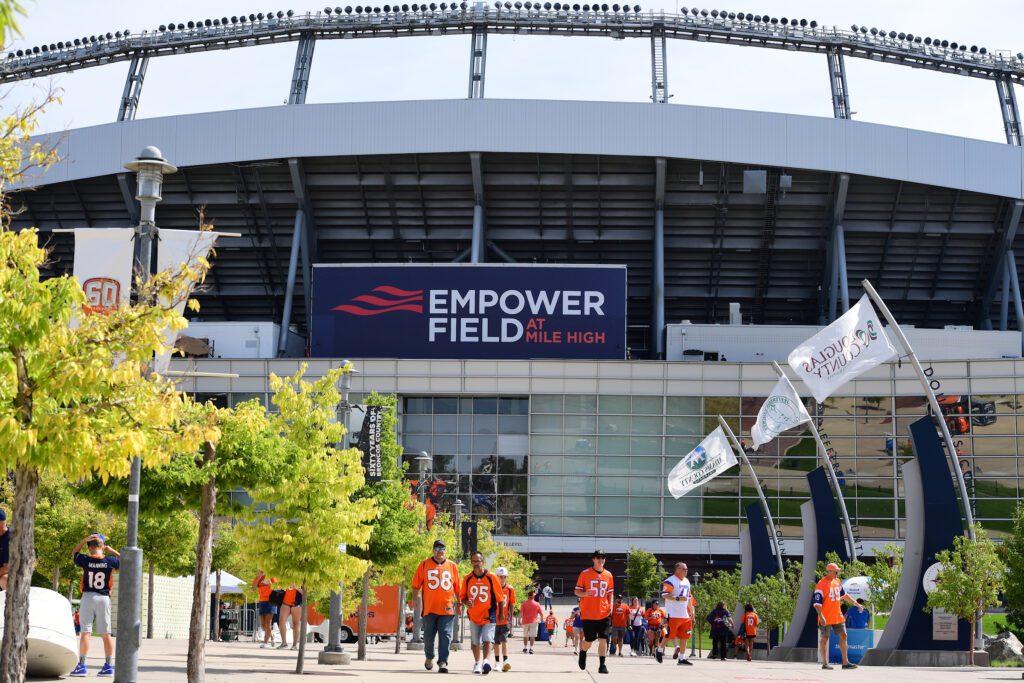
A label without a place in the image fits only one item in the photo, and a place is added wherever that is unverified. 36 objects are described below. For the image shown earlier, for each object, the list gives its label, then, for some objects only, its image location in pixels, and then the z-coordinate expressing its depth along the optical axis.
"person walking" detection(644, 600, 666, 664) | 36.47
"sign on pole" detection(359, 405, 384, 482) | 27.14
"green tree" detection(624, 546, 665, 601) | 63.69
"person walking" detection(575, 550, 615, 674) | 19.39
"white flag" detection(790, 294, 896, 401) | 27.20
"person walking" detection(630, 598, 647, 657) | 40.96
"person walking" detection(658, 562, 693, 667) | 24.70
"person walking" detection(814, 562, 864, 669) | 22.42
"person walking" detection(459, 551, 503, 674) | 19.94
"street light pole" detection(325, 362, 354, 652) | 25.47
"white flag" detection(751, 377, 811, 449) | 35.38
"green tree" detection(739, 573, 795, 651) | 37.12
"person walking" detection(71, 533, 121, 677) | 17.38
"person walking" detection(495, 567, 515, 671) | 21.83
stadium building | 68.88
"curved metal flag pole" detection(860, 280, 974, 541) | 26.05
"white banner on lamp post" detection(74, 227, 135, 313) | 13.79
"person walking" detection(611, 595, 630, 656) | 35.50
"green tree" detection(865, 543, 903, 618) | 30.75
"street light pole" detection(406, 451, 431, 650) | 36.63
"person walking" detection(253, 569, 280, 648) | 35.28
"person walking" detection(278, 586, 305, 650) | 33.28
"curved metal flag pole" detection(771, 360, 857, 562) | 36.07
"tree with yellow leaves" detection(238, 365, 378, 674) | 20.22
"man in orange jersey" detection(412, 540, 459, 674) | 19.62
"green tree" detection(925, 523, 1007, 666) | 23.14
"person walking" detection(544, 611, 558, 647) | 58.41
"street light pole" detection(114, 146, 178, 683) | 13.24
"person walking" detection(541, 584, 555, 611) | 64.24
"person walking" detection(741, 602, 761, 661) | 35.62
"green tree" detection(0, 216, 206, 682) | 10.77
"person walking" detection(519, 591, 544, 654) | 39.03
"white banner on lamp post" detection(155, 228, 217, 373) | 13.81
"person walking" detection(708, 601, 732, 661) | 34.75
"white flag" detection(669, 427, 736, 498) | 40.72
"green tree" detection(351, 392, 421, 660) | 27.66
